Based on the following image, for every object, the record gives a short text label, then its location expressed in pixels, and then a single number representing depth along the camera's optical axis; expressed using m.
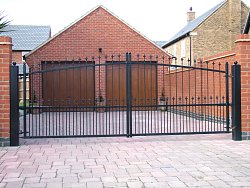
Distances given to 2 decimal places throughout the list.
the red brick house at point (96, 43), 18.59
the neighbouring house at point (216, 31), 27.58
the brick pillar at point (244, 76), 8.21
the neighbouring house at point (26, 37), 34.34
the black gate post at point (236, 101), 8.27
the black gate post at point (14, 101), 7.77
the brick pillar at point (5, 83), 7.73
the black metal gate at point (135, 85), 11.76
